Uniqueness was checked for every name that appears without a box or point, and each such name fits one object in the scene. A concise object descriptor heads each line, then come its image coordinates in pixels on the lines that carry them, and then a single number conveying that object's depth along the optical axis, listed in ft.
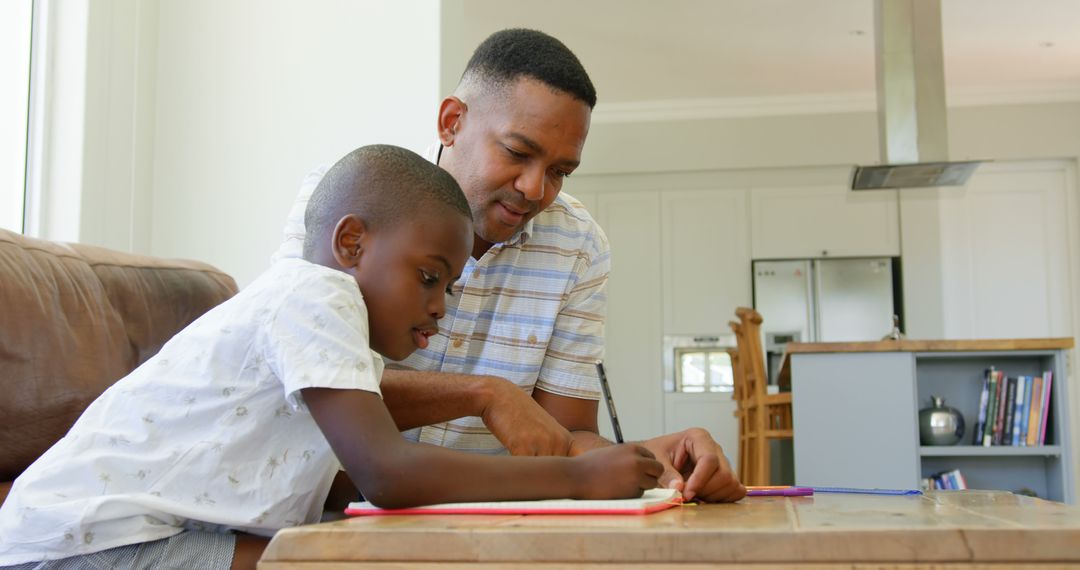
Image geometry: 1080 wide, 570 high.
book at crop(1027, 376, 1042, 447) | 13.16
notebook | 2.47
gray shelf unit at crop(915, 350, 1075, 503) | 13.07
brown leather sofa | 4.39
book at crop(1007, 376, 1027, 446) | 13.23
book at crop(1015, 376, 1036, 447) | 13.16
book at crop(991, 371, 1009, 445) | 13.35
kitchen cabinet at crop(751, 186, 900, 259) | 23.57
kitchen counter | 12.97
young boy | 2.80
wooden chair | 17.49
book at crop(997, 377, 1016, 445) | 13.30
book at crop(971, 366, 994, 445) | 13.50
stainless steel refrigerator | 23.06
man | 4.68
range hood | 15.65
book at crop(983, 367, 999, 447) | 13.42
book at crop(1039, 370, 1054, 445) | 13.10
